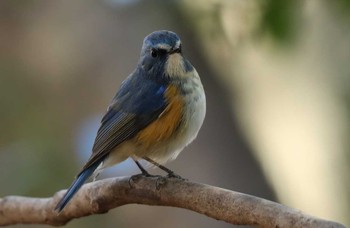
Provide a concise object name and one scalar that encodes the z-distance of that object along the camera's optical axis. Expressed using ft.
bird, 21.30
